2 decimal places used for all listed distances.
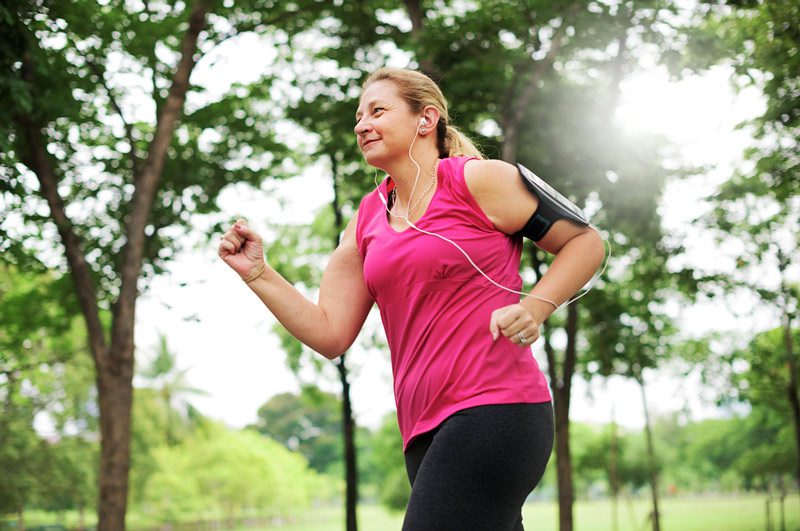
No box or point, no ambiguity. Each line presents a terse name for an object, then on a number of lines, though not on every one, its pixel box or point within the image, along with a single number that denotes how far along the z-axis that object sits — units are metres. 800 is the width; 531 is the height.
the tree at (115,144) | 10.88
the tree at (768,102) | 10.84
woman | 2.01
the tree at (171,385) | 62.94
